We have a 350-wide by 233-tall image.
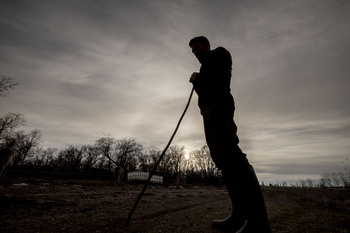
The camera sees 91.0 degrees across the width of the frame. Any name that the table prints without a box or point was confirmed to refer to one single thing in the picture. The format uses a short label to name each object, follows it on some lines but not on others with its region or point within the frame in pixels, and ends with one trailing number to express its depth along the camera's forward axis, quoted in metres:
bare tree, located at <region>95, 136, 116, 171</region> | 77.25
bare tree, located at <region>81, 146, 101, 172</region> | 67.49
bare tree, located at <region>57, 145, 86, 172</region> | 57.19
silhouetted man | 1.51
